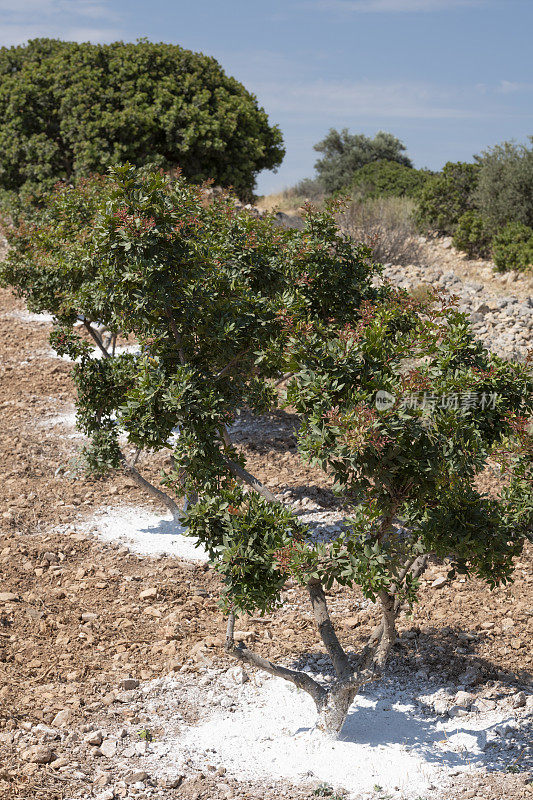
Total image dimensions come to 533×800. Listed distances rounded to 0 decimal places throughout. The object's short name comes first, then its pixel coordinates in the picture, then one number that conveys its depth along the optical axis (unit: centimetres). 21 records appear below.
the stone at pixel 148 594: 665
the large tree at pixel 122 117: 1961
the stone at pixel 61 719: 484
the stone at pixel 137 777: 434
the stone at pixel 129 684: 528
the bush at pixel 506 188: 1992
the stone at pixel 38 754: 446
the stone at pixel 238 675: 540
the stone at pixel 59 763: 445
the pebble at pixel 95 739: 466
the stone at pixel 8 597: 641
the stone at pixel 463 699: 511
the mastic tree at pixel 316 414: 378
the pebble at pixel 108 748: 458
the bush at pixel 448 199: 2220
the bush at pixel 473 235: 2005
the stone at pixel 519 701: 503
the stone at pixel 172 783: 431
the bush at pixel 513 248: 1723
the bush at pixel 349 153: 3328
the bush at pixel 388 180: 2617
